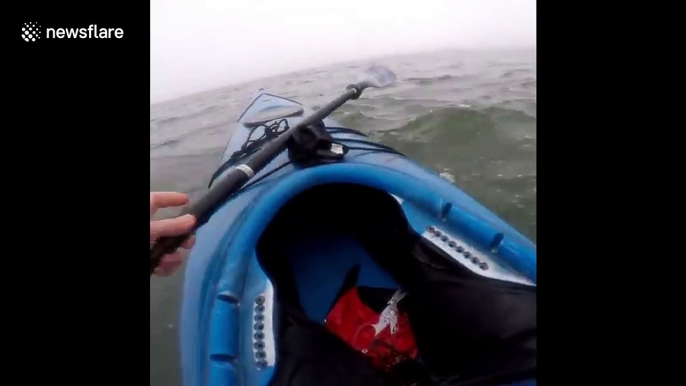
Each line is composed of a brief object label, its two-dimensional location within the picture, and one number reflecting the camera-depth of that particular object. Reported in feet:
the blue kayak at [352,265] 3.21
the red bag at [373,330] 3.90
